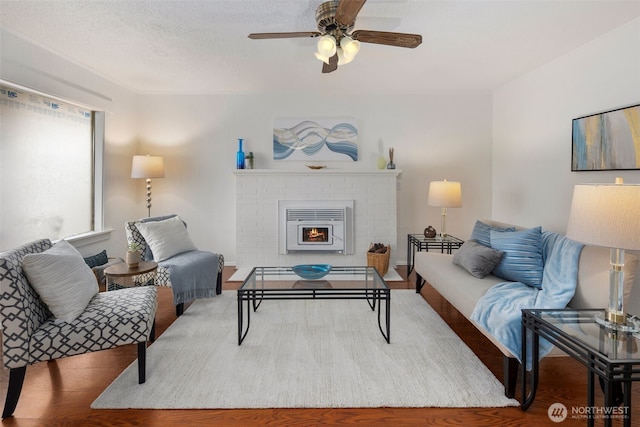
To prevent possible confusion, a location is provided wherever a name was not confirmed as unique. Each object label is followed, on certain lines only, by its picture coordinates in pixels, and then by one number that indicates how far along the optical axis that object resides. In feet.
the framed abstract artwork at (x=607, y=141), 9.27
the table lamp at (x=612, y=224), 5.08
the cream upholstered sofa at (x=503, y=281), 6.51
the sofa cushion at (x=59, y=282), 6.24
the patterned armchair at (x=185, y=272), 10.37
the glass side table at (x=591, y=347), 4.48
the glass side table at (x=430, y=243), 14.17
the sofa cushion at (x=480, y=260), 9.20
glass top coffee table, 8.41
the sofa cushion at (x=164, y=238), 11.39
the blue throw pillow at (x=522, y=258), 8.53
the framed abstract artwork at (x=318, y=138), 16.48
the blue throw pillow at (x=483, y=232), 10.14
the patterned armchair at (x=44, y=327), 5.93
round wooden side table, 8.93
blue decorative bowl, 9.77
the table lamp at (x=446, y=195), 13.79
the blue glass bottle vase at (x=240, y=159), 15.99
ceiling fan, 6.80
